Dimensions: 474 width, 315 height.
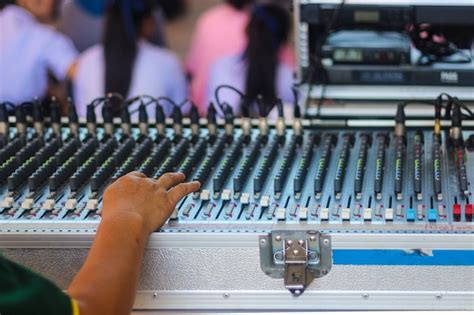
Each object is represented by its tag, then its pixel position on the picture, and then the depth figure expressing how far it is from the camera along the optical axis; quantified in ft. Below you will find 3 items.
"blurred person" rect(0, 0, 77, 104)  17.40
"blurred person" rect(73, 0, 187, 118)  17.29
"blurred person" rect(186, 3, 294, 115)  16.93
